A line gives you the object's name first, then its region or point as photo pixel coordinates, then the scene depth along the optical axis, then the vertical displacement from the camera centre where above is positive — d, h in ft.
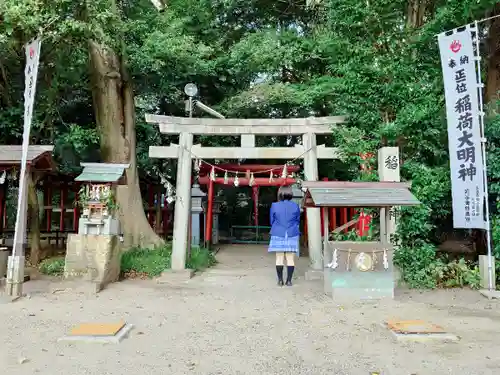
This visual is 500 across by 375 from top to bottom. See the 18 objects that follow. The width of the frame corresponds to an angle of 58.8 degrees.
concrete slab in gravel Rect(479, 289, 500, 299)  23.07 -3.77
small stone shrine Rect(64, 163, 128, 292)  26.94 -0.76
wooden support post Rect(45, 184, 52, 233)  46.56 +1.97
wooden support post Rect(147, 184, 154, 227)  52.39 +2.61
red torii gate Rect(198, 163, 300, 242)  41.45 +4.14
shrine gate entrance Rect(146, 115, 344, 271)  33.40 +5.61
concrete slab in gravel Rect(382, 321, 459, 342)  15.67 -4.00
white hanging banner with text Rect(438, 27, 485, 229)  24.64 +5.31
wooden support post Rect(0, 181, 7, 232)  40.52 +2.25
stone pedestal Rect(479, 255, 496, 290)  24.64 -2.80
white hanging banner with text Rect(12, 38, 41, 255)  24.66 +6.47
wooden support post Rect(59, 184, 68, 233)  47.03 +1.79
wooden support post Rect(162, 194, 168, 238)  53.21 +0.25
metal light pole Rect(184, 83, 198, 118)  36.42 +10.79
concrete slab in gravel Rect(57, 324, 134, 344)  15.33 -4.09
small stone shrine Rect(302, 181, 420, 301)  22.54 -2.10
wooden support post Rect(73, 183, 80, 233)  47.87 +0.52
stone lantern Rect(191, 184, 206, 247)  48.16 +1.12
